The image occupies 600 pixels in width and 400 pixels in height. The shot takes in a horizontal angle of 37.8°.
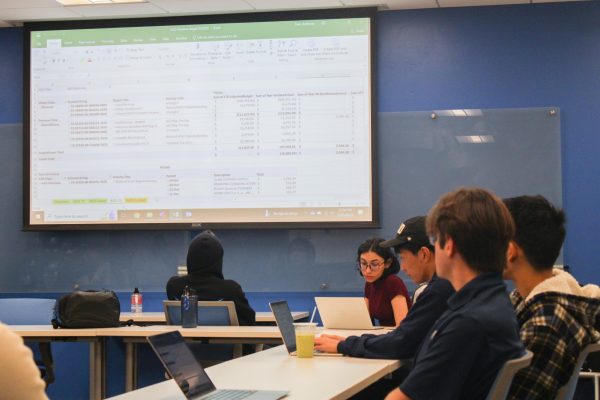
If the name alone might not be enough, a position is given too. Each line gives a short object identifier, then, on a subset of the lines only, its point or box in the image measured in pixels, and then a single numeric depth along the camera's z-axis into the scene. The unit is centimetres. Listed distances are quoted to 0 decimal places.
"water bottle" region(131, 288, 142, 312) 670
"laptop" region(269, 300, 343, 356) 326
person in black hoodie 502
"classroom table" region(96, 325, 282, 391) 441
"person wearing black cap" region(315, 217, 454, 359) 304
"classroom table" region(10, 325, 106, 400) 451
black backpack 466
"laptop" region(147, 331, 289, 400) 204
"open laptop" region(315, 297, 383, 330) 406
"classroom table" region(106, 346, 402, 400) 226
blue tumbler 464
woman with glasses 492
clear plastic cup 312
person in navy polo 212
